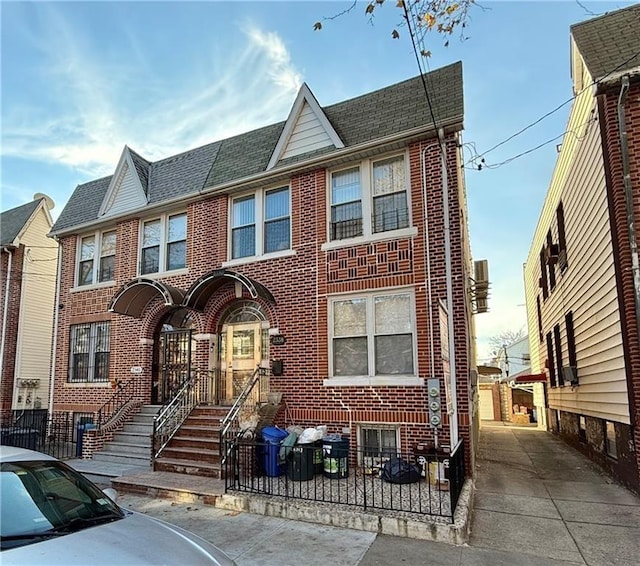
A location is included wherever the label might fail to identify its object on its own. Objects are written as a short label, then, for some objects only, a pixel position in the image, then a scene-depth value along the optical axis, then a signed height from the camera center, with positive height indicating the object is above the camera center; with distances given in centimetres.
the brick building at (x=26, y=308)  1711 +225
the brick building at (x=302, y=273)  912 +203
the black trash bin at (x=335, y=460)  818 -171
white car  297 -116
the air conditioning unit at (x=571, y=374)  1194 -35
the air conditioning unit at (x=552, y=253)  1371 +320
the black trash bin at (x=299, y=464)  798 -173
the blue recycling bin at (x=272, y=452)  827 -158
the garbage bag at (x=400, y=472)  764 -180
